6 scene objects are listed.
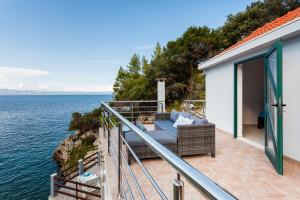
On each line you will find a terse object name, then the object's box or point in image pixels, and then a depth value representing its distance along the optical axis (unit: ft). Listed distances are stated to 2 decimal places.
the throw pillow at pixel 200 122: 12.64
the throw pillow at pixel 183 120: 13.60
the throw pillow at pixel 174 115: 18.10
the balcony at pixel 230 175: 8.00
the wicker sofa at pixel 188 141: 11.69
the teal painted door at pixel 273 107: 9.71
